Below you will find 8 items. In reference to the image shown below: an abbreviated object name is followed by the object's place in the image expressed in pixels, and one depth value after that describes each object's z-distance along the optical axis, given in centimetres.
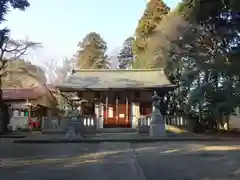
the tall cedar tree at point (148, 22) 2063
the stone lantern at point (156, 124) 1161
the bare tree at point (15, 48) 1661
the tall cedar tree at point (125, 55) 3448
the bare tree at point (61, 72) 3329
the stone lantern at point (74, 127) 1131
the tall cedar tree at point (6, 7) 582
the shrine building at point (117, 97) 1547
